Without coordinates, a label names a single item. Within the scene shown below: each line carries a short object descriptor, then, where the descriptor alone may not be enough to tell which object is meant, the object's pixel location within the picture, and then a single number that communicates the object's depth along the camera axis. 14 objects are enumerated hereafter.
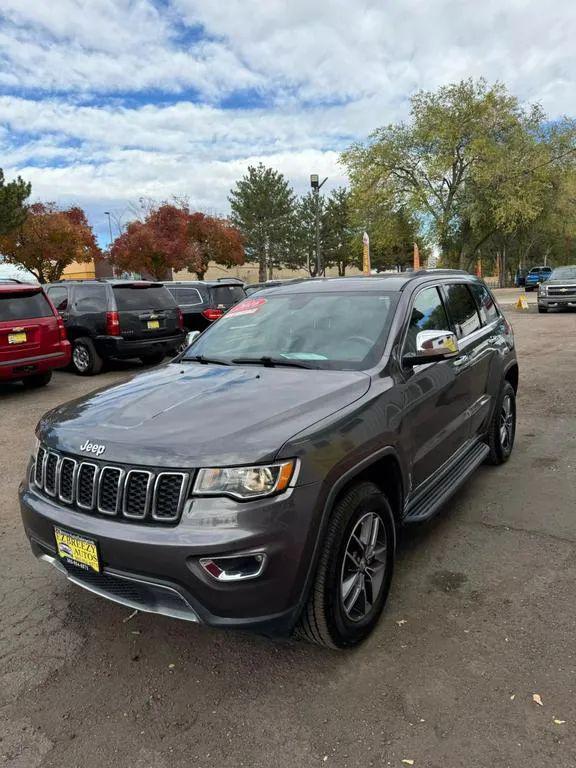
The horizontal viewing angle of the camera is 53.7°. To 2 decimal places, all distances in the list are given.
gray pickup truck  19.80
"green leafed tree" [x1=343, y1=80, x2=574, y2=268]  31.47
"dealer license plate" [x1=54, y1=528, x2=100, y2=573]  2.40
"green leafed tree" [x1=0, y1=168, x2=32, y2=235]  24.62
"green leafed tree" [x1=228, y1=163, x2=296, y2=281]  60.59
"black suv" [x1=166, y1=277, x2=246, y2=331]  13.39
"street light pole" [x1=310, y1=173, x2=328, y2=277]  21.36
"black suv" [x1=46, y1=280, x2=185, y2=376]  10.29
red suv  8.29
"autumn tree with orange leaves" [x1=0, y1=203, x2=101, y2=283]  29.61
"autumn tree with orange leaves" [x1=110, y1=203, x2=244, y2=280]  36.28
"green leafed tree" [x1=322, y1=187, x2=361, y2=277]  66.44
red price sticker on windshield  4.12
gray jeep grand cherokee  2.23
